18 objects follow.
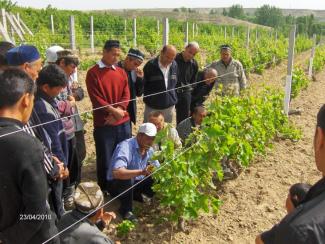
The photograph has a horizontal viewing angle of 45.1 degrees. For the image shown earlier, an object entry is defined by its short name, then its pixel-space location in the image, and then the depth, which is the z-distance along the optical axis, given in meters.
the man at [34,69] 2.94
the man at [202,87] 5.73
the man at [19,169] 1.94
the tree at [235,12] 118.57
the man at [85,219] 2.41
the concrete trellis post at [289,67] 6.82
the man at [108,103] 4.22
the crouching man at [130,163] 3.79
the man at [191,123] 4.88
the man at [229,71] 6.36
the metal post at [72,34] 9.83
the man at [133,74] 4.59
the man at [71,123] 3.84
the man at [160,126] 4.07
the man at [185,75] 5.52
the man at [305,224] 1.29
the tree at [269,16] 102.81
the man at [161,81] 5.04
